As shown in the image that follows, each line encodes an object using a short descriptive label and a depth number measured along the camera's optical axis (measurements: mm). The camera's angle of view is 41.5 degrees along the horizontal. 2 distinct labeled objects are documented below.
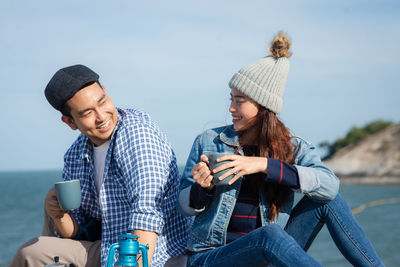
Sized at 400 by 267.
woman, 2850
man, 2984
